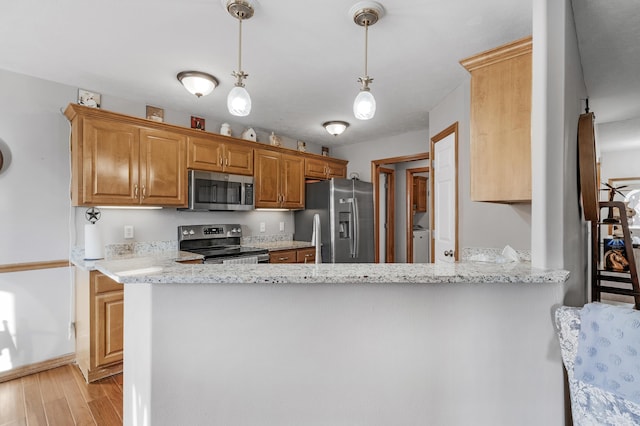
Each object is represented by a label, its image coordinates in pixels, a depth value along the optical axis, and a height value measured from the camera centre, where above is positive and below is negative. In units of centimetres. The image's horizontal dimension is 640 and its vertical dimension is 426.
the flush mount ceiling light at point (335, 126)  381 +104
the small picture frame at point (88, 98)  287 +106
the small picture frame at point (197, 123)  362 +105
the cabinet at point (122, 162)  265 +48
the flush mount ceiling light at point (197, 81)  252 +107
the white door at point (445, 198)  295 +15
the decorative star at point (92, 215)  291 +0
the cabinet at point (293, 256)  377 -51
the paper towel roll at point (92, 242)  264 -22
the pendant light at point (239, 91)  169 +65
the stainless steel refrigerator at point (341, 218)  422 -6
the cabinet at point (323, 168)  449 +68
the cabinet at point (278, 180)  391 +44
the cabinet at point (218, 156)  333 +65
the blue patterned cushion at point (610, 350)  100 -45
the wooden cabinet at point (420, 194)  584 +37
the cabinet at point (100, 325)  250 -87
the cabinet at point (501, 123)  168 +49
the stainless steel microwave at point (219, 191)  330 +25
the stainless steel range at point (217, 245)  334 -35
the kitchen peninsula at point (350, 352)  130 -56
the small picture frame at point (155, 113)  328 +105
